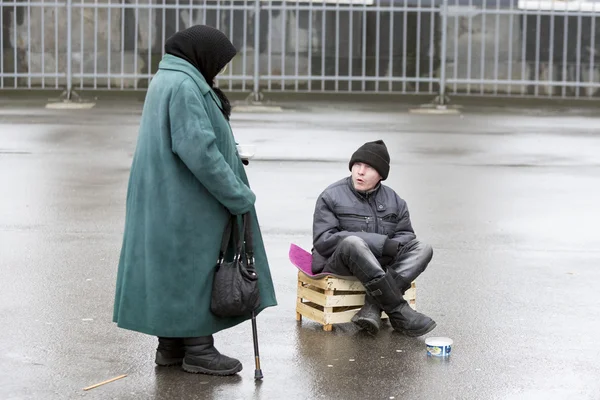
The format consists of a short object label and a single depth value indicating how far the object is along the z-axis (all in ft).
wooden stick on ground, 36.54
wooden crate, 43.06
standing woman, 36.49
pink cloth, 43.43
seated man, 42.42
